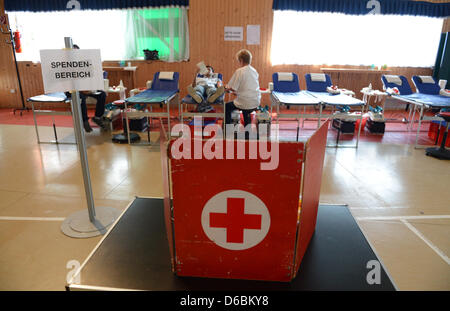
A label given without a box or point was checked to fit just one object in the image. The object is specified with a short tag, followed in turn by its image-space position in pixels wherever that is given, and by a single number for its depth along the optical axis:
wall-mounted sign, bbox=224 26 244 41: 6.82
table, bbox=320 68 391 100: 7.20
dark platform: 1.35
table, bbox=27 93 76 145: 4.33
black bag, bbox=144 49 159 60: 6.88
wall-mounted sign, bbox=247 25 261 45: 6.79
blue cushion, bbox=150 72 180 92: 5.46
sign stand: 2.20
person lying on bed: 4.57
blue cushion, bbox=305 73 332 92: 5.65
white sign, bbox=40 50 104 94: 2.00
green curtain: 6.75
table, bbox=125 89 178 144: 4.32
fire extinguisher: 6.42
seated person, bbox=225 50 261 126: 4.20
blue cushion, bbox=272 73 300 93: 5.55
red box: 1.19
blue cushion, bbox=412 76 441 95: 5.79
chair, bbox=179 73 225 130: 4.59
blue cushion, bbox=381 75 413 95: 5.73
